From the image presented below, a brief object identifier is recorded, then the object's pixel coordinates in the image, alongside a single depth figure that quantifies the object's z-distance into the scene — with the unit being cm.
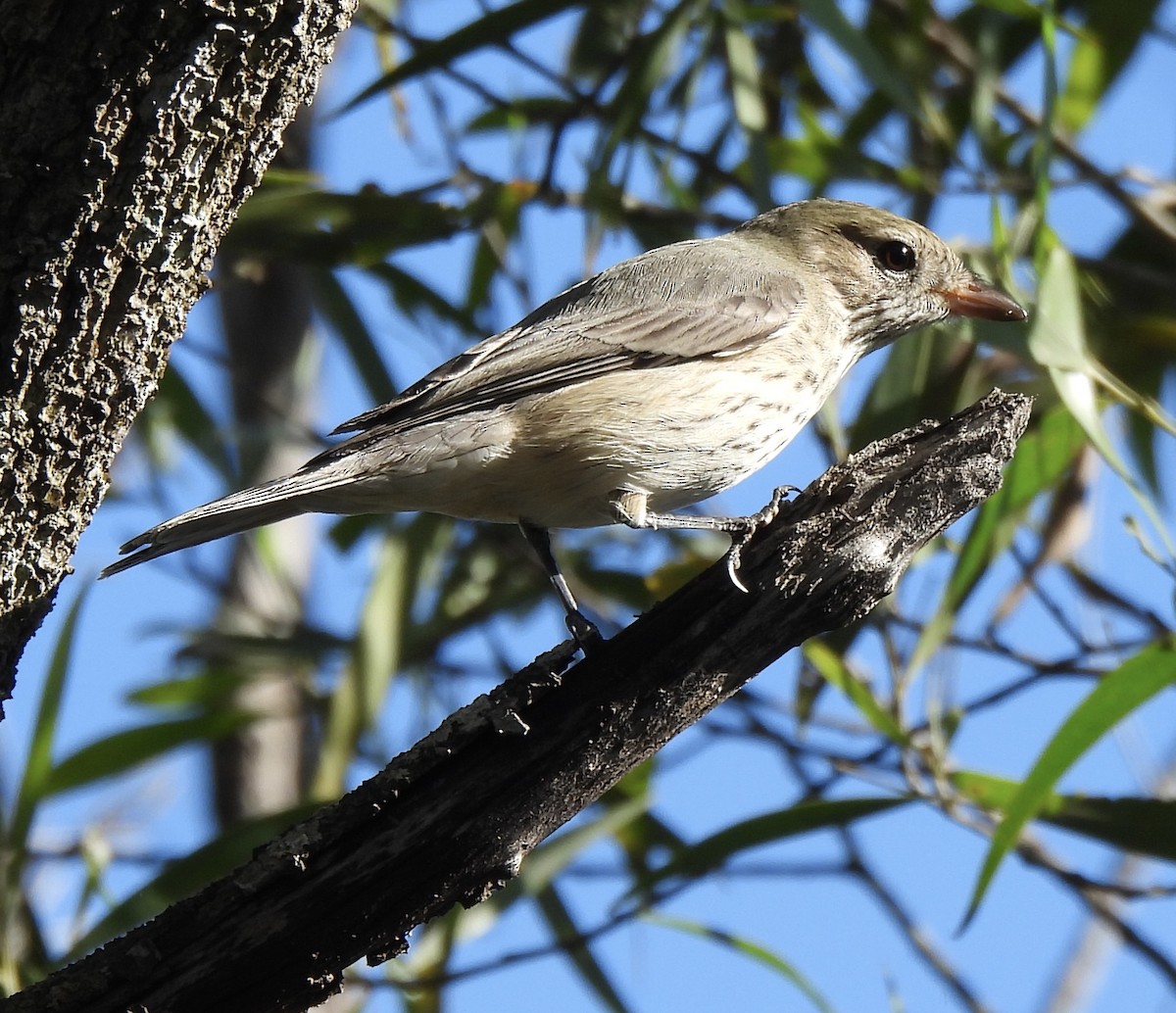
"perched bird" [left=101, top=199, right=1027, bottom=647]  630
